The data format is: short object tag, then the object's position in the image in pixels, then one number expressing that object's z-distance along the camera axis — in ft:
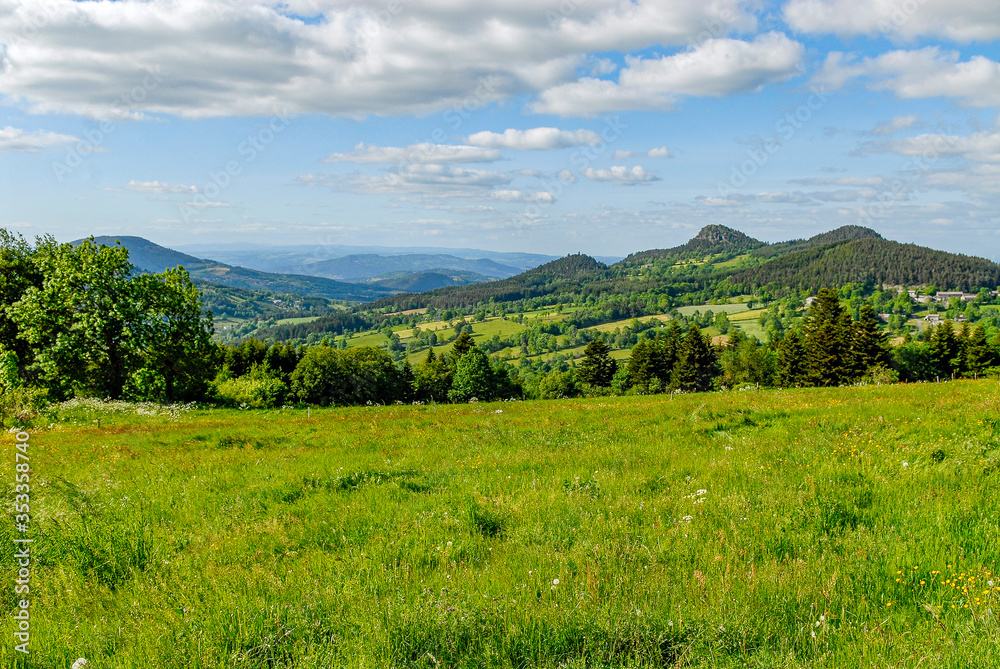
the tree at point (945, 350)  286.77
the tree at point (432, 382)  345.31
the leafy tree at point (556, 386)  387.75
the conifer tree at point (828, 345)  256.93
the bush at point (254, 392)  110.92
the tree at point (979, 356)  263.10
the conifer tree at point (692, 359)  319.06
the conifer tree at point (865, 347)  254.06
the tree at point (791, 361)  280.72
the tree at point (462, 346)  338.95
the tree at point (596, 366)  351.87
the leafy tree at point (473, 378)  312.91
